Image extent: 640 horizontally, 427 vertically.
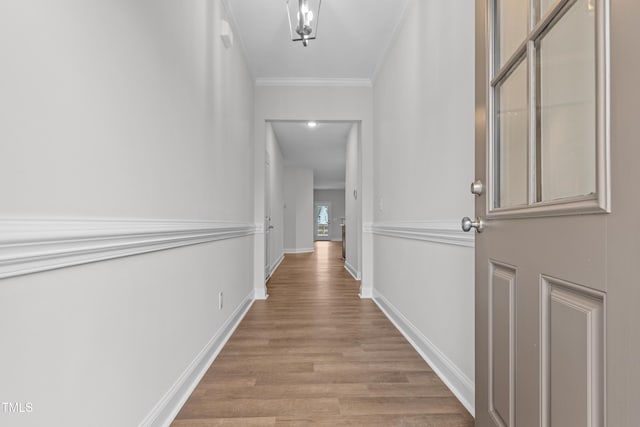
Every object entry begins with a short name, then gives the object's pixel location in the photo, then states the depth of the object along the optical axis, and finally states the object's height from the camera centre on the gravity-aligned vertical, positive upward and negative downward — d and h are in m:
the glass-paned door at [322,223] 16.73 -0.30
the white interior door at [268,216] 5.08 +0.01
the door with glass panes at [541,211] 0.65 +0.02
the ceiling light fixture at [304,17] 2.19 +1.55
